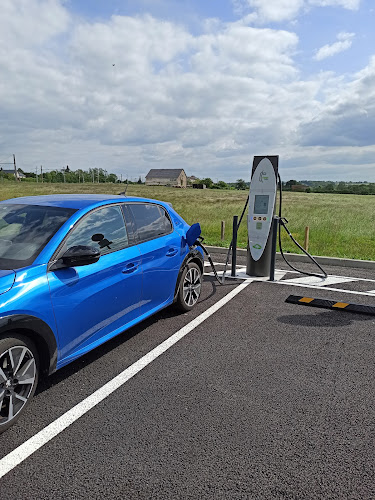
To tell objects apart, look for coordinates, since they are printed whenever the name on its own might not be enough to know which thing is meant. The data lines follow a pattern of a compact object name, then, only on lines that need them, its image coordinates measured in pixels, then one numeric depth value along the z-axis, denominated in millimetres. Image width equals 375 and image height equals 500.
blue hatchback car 2711
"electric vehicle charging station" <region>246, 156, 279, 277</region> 7098
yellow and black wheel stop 5468
